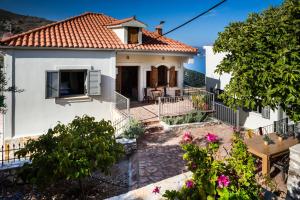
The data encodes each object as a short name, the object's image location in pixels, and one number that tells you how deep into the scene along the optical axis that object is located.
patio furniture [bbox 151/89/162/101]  18.03
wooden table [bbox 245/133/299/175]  7.79
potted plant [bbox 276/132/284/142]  9.06
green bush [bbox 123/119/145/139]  11.49
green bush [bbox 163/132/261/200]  4.76
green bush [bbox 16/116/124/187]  6.20
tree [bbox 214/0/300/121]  5.98
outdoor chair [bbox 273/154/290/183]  7.91
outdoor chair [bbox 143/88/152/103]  17.98
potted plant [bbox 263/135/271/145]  8.57
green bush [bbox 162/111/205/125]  13.71
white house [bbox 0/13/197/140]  13.51
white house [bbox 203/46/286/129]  15.13
